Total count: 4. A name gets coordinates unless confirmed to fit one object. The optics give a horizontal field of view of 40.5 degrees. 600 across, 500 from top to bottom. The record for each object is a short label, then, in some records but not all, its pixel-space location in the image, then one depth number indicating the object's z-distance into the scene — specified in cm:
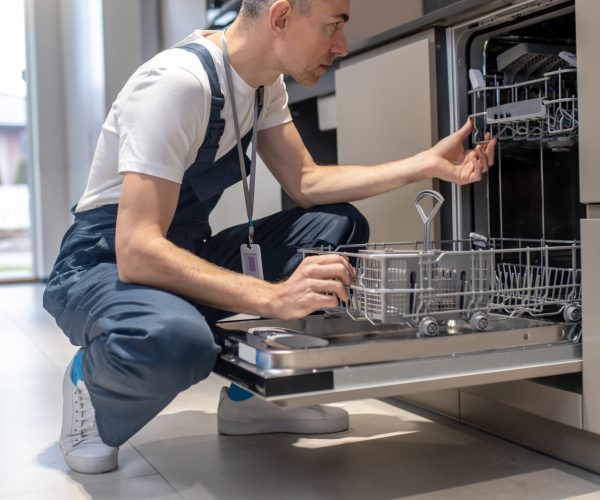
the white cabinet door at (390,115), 170
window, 554
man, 124
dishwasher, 114
